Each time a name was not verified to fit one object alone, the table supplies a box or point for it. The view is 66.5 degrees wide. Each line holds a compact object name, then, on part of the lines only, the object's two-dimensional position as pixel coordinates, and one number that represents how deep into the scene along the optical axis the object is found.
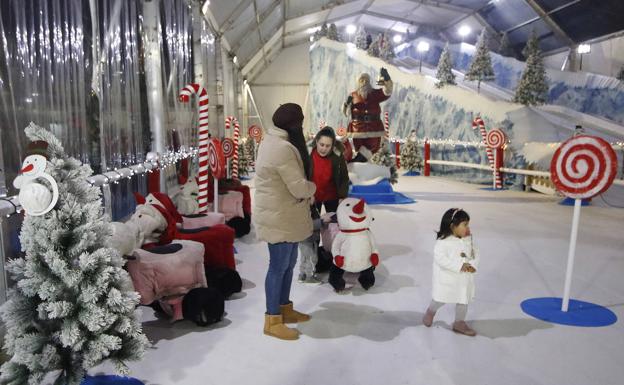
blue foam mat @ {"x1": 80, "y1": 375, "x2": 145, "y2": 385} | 2.00
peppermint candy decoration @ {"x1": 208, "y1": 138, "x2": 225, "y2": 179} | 4.67
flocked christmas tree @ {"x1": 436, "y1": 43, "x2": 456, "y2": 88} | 11.74
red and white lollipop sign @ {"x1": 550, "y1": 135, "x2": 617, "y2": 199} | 3.08
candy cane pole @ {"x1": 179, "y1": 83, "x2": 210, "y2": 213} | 4.56
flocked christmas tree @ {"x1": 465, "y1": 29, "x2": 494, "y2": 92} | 11.15
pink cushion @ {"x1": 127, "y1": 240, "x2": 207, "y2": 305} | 2.78
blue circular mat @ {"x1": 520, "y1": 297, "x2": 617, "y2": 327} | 3.08
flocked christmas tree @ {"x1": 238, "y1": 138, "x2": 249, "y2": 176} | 11.38
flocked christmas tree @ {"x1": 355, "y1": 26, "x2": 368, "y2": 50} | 15.30
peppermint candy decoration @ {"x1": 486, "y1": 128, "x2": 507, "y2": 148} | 8.98
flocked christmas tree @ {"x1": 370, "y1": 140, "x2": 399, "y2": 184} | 8.34
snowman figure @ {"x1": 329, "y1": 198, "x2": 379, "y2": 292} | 3.54
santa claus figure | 7.03
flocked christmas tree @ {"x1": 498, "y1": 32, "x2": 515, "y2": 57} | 16.23
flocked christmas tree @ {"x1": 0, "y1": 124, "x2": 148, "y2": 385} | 1.81
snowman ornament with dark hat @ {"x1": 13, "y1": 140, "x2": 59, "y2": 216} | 1.75
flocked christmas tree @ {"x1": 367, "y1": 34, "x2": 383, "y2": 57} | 14.81
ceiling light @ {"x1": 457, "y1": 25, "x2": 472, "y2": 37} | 18.22
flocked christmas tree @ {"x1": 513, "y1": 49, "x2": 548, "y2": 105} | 9.48
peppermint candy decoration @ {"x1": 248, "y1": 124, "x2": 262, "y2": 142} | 13.05
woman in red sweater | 3.95
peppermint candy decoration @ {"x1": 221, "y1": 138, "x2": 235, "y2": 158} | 6.38
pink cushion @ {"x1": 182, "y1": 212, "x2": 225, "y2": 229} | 3.78
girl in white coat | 2.79
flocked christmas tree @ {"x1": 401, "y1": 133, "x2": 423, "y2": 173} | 11.89
